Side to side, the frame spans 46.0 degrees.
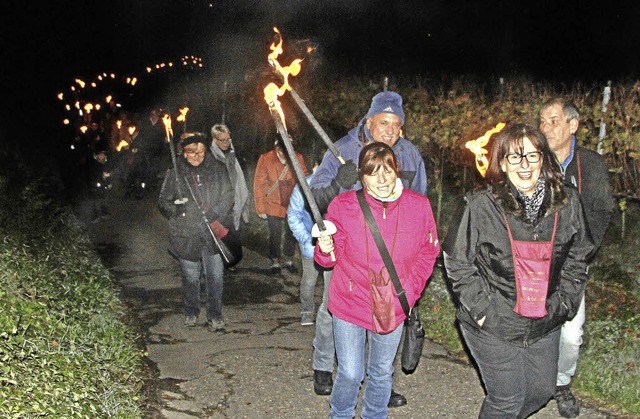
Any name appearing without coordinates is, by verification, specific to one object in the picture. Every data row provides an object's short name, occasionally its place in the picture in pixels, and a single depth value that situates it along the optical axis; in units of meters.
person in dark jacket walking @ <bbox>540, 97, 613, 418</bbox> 4.96
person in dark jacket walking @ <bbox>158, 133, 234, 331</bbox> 7.29
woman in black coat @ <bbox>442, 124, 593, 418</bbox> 3.83
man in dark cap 5.25
